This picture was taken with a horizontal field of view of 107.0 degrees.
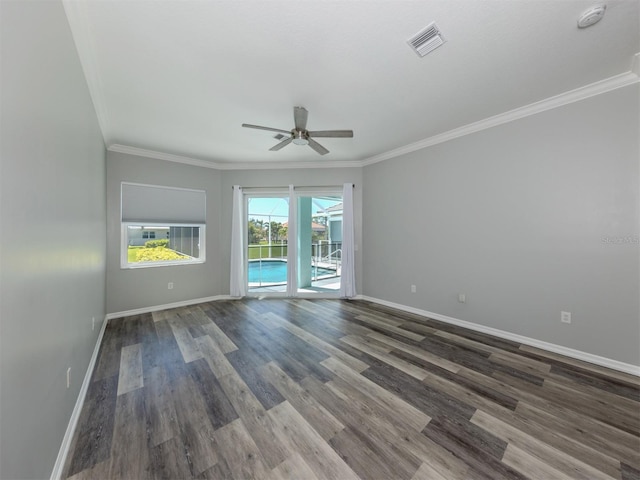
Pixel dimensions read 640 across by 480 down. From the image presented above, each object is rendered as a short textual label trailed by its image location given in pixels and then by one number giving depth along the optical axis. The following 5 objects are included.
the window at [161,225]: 3.89
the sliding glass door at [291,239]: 4.82
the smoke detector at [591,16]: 1.58
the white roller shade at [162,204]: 3.88
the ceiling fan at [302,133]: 2.57
